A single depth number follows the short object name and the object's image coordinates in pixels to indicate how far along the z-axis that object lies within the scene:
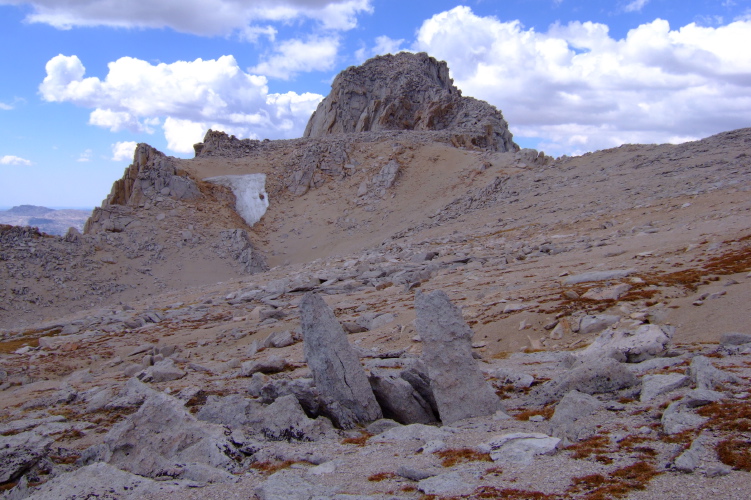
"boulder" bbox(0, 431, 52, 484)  7.15
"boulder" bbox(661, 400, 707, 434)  6.34
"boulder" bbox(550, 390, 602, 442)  6.81
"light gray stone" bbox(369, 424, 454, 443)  7.70
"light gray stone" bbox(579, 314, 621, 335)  13.20
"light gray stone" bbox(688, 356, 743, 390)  7.61
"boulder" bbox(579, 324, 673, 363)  10.27
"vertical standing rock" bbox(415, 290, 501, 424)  8.91
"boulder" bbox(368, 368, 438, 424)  9.40
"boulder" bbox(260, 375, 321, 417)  9.20
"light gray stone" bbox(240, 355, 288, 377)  12.69
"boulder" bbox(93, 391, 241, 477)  7.17
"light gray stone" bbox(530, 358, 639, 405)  8.53
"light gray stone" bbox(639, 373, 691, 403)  7.82
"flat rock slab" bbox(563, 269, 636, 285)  16.73
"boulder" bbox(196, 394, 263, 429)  8.77
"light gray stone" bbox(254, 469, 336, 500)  5.73
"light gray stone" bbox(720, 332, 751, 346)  10.20
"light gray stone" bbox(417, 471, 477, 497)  5.54
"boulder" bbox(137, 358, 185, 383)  13.37
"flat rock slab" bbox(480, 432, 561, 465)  6.30
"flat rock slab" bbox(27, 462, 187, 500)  5.97
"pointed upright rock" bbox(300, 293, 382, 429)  9.27
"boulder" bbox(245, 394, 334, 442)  8.34
